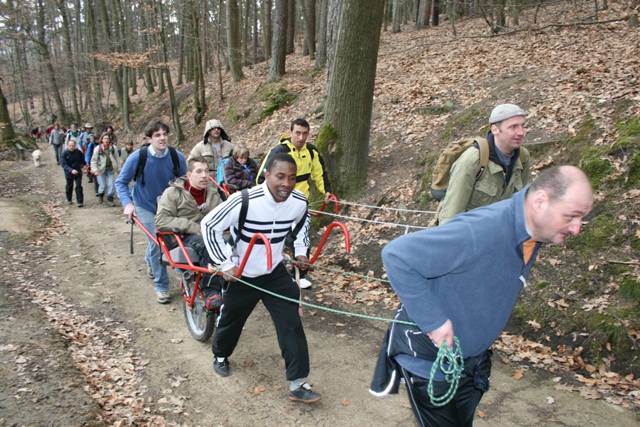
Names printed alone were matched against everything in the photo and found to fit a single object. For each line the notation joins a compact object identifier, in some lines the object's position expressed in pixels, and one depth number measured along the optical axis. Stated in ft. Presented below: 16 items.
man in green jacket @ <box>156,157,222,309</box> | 18.97
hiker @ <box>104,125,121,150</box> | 46.44
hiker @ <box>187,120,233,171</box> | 29.81
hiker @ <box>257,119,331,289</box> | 23.13
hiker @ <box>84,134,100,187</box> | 52.06
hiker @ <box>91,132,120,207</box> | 46.73
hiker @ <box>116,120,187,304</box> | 21.93
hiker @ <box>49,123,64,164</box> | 80.69
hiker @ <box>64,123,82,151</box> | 66.69
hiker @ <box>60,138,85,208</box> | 45.80
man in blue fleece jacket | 6.95
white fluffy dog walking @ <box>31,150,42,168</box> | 74.90
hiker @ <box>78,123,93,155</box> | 61.46
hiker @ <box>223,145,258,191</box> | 27.61
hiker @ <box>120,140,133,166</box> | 48.11
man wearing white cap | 13.47
